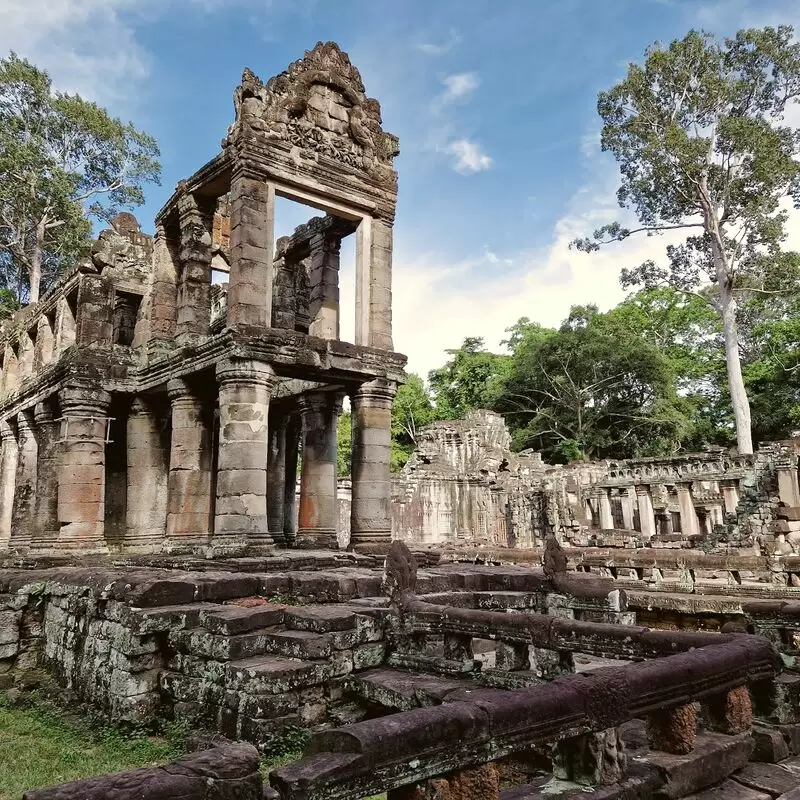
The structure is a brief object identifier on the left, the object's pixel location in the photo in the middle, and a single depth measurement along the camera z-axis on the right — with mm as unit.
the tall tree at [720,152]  26953
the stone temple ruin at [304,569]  3113
